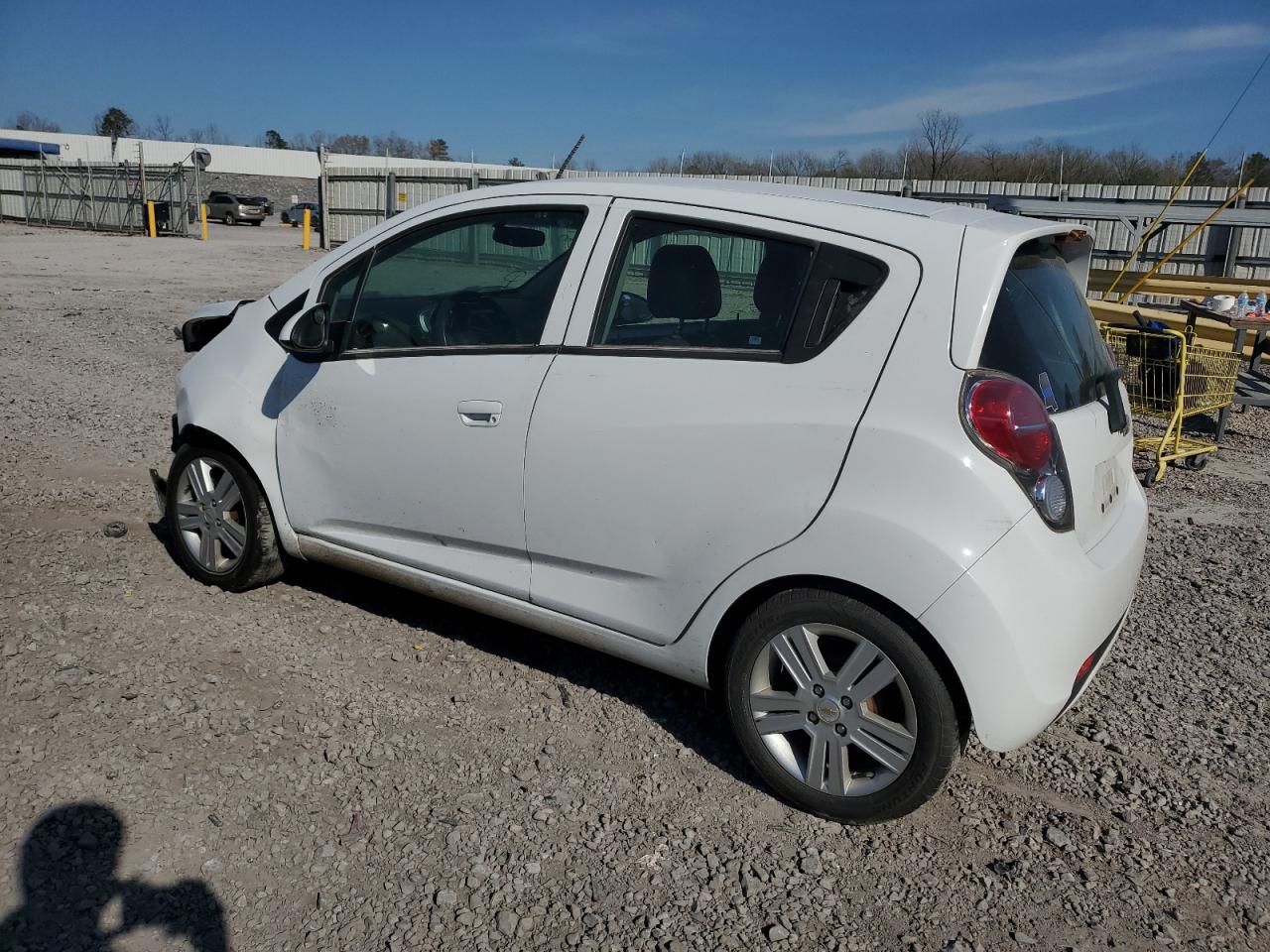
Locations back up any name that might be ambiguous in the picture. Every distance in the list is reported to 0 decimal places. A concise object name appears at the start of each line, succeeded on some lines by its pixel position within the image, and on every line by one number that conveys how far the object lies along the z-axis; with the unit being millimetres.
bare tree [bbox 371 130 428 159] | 87312
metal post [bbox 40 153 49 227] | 39062
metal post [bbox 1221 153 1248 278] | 16936
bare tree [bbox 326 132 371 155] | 89169
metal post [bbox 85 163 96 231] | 36844
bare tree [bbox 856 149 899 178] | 26600
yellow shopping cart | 7418
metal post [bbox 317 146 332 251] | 30059
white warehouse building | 67438
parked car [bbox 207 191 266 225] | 47969
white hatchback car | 2672
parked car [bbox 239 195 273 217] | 48844
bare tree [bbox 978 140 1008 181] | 27578
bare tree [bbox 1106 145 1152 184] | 26828
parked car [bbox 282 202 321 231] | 49531
